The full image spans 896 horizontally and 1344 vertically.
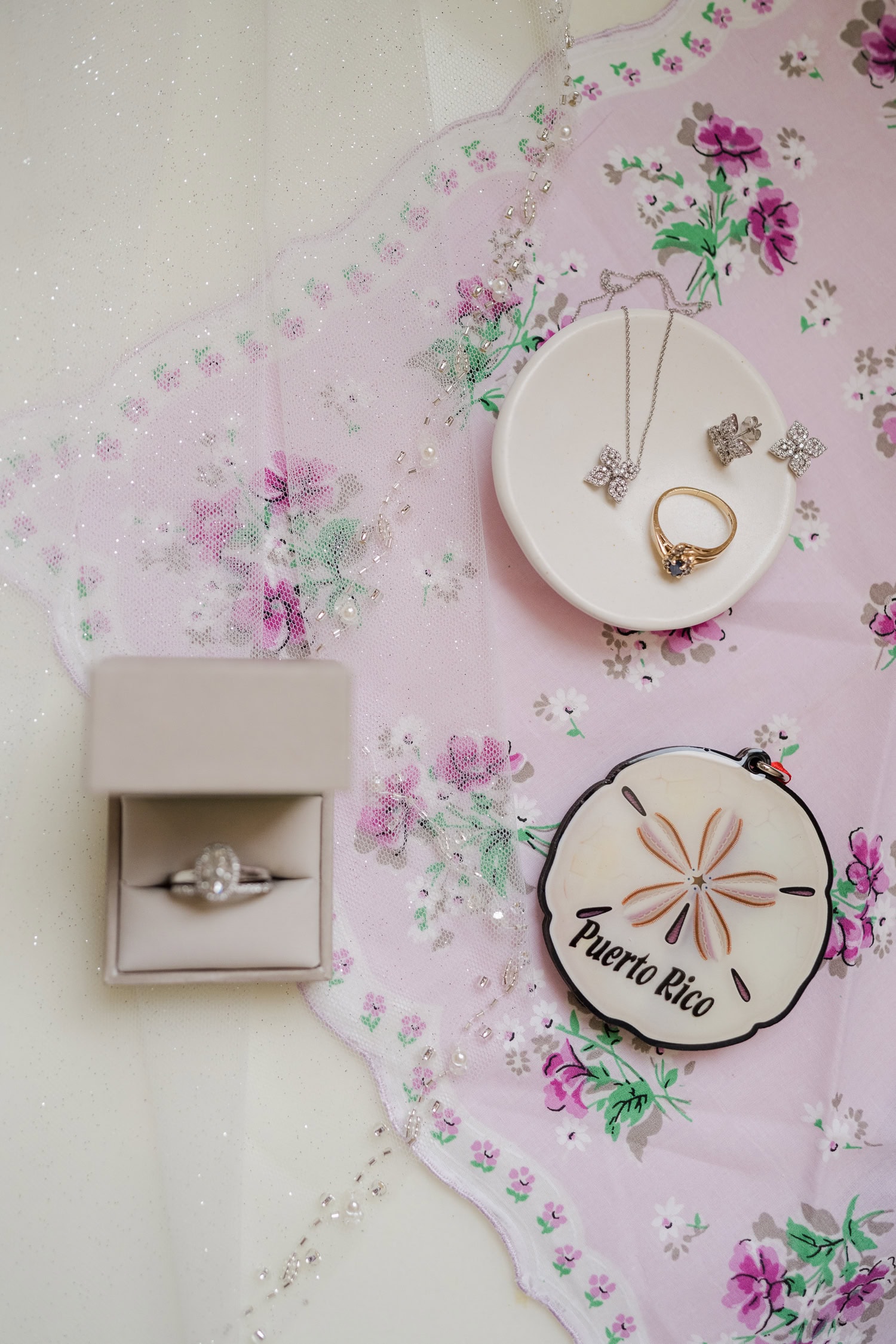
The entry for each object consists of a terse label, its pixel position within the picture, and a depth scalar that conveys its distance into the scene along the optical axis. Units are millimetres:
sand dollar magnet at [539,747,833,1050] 381
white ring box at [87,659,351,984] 347
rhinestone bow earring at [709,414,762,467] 390
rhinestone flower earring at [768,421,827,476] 395
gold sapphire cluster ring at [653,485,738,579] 385
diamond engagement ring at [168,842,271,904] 337
